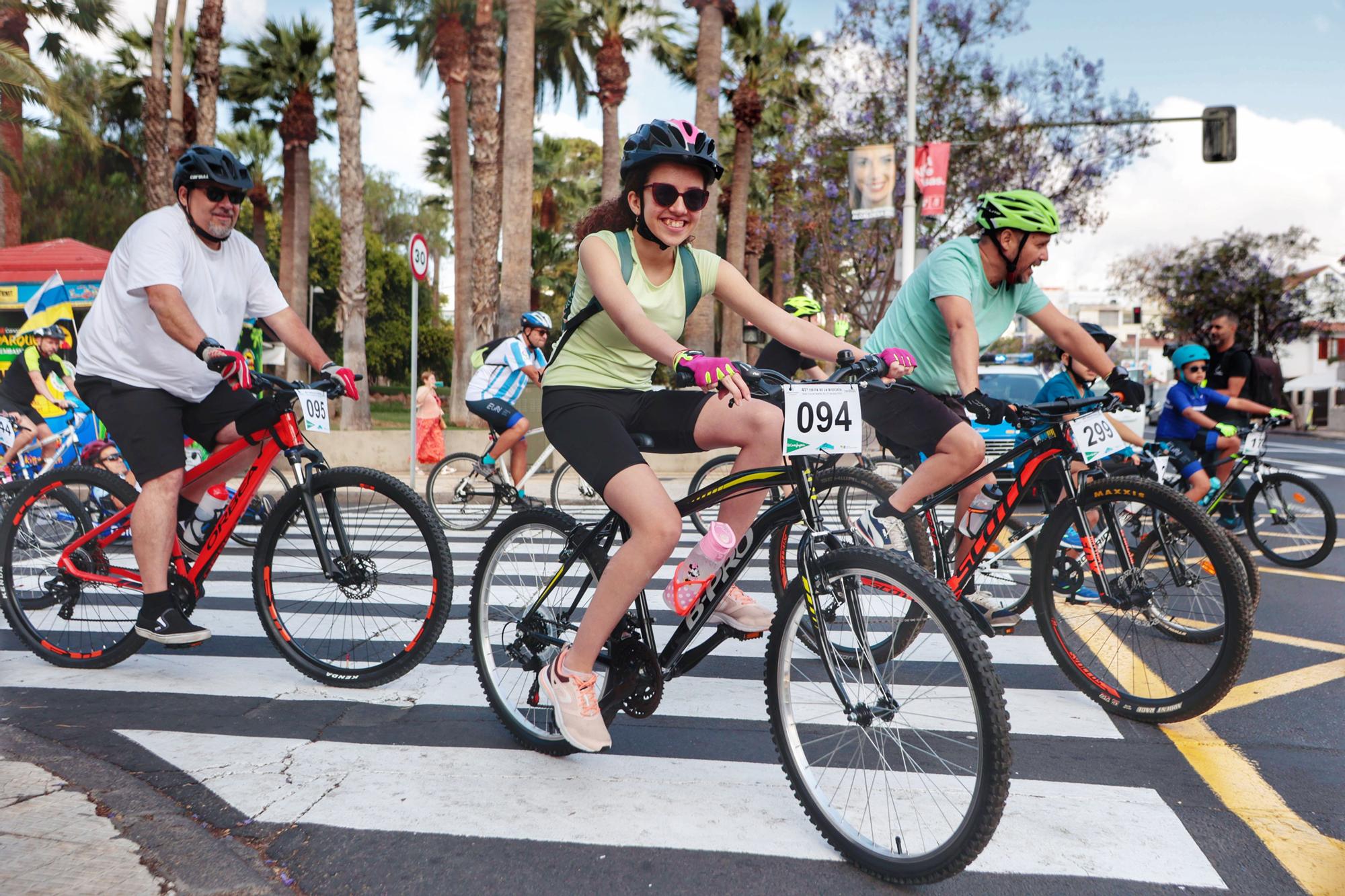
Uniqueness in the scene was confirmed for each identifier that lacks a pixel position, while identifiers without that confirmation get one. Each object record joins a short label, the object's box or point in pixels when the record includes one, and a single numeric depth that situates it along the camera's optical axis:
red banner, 15.60
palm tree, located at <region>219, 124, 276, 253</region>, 34.44
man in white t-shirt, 4.05
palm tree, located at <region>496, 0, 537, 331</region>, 16.95
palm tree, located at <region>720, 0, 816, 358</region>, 25.80
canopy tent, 14.73
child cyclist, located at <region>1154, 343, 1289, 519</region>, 7.47
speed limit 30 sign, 12.09
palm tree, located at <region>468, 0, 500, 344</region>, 20.55
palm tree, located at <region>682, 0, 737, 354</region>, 19.19
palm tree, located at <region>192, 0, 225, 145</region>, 20.44
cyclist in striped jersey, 9.33
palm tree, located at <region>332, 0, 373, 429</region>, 19.23
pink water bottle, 2.97
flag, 10.77
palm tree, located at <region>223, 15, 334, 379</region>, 29.00
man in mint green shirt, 4.13
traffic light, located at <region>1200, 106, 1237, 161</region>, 16.28
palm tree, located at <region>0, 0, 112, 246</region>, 19.87
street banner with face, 15.48
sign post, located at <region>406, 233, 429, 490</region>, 12.05
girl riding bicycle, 3.02
